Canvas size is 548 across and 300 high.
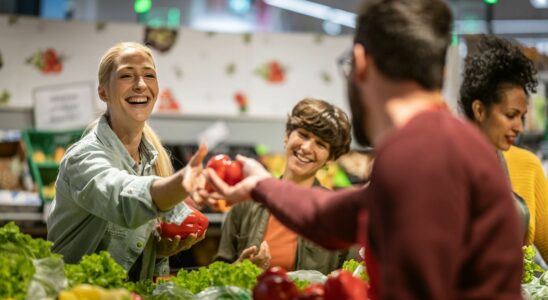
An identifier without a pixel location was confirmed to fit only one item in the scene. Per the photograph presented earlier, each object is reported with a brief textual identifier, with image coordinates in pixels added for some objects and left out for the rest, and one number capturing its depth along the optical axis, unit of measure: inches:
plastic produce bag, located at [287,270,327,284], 114.7
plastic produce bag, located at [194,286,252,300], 99.0
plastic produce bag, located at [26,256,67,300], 89.4
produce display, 85.7
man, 61.7
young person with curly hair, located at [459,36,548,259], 141.0
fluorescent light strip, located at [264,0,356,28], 614.5
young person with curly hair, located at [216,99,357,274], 149.9
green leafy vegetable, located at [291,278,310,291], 107.4
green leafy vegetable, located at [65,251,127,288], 95.1
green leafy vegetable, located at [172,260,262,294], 104.2
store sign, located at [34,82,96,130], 269.3
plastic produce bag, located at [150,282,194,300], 100.6
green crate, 253.8
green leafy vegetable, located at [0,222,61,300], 88.0
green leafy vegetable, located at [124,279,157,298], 100.0
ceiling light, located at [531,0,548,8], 584.2
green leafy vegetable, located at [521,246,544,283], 124.6
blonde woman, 100.3
